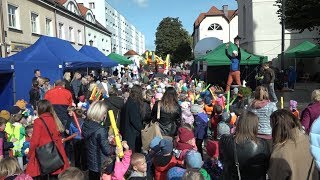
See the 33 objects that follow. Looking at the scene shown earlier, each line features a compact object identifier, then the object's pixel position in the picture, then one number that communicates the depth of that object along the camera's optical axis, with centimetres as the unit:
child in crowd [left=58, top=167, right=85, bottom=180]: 259
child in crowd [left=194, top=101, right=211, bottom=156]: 514
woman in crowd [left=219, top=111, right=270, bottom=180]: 259
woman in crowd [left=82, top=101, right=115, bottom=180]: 344
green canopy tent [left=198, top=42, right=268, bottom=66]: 1276
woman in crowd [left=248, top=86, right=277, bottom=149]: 392
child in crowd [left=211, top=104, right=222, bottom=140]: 536
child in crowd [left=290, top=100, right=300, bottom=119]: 529
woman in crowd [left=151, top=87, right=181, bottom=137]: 456
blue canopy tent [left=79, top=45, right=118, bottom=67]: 1352
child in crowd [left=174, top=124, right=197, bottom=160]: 373
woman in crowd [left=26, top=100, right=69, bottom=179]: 336
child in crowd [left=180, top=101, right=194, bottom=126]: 527
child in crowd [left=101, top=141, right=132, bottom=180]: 312
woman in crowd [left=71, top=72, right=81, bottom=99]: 849
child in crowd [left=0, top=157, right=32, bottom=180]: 278
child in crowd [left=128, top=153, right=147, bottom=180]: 292
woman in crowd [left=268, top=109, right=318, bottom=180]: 245
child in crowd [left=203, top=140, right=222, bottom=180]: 332
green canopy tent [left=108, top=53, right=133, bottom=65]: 1856
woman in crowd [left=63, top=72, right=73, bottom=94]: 781
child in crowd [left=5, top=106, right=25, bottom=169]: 466
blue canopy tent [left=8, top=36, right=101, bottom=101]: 881
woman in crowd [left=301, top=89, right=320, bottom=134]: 379
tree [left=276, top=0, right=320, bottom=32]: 1060
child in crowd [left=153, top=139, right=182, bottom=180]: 344
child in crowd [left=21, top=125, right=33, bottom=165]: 465
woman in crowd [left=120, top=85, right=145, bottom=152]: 450
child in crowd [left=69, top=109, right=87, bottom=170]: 487
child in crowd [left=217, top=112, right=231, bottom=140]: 431
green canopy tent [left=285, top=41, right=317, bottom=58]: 1548
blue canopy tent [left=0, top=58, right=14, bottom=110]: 837
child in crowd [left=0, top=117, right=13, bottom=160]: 399
